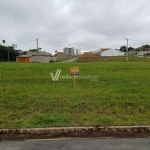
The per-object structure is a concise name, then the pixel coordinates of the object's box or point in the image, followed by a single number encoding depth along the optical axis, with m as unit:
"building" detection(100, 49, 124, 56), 85.19
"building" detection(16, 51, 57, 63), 52.47
